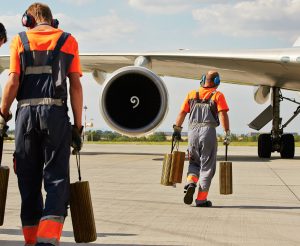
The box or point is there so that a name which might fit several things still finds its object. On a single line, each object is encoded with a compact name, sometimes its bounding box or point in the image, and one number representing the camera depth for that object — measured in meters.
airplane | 16.56
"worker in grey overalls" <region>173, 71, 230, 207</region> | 10.01
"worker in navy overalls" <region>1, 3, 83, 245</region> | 5.62
